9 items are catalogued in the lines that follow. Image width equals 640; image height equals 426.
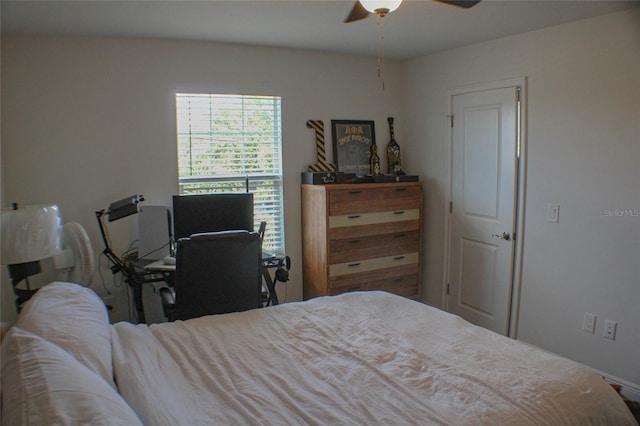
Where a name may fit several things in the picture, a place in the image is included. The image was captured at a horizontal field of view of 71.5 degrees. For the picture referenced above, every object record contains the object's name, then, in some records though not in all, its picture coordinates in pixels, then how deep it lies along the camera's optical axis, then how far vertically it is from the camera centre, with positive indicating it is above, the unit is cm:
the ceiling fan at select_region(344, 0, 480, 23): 195 +74
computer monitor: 337 -30
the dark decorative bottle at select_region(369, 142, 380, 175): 431 +11
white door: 346 -29
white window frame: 362 +6
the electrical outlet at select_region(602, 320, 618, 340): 288 -104
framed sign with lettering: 416 +27
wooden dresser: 372 -57
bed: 121 -74
